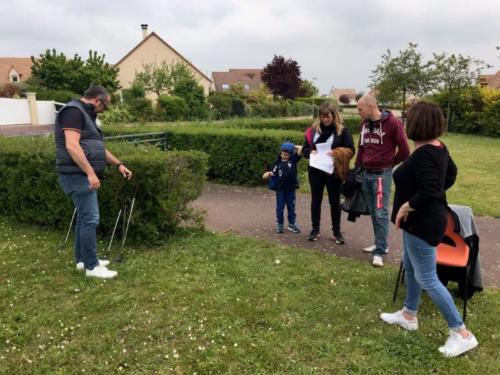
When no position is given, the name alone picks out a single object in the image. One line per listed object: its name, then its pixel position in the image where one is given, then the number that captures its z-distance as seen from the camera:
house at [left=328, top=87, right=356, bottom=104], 104.49
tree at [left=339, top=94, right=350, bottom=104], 69.43
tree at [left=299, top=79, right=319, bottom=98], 62.03
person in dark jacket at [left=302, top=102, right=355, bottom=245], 5.36
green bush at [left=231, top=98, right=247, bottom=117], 34.31
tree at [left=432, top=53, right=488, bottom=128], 26.12
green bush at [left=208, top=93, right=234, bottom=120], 33.28
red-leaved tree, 45.03
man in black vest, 3.99
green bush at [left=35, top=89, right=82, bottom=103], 33.47
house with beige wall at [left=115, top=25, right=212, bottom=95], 48.50
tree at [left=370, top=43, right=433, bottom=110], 28.00
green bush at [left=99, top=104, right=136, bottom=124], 20.17
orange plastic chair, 3.59
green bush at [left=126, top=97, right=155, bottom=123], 25.09
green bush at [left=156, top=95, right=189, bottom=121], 28.14
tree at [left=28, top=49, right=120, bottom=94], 35.50
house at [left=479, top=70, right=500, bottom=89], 50.54
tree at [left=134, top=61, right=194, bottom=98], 34.59
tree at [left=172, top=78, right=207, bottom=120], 30.72
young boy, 6.11
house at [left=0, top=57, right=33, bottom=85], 60.47
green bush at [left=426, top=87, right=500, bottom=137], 23.83
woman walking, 2.94
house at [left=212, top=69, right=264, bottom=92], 77.84
